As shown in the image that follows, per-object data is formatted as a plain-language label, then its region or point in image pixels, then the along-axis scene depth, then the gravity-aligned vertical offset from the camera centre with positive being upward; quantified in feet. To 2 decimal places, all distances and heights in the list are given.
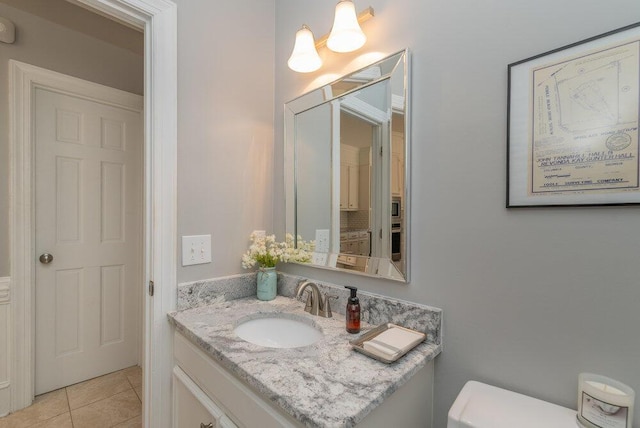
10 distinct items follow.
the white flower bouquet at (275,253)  4.55 -0.69
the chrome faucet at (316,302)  3.84 -1.25
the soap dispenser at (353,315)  3.27 -1.20
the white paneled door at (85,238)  6.15 -0.68
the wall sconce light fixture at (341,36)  3.50 +2.28
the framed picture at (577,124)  2.14 +0.72
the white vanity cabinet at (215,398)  2.40 -1.85
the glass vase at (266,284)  4.51 -1.17
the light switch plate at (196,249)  4.05 -0.58
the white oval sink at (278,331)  3.73 -1.63
